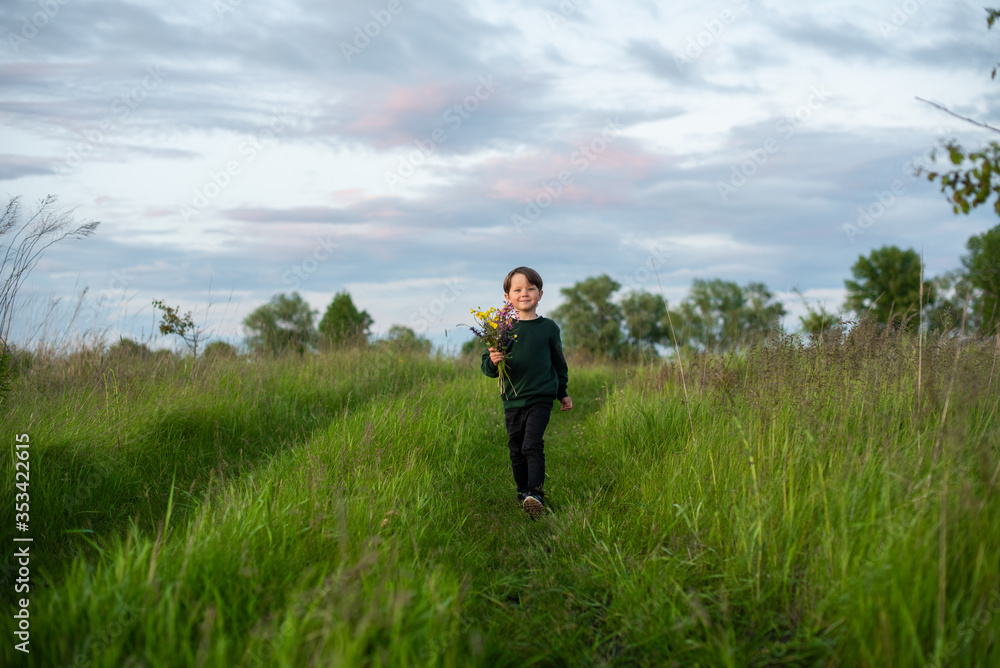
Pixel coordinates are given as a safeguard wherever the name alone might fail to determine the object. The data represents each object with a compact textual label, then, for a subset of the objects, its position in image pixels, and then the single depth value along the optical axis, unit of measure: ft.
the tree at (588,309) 148.97
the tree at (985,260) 109.70
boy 16.90
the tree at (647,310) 151.43
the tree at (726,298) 187.32
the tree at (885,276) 138.10
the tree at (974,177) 9.12
